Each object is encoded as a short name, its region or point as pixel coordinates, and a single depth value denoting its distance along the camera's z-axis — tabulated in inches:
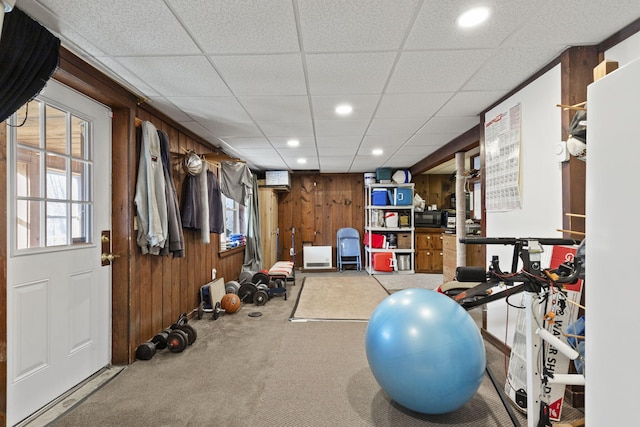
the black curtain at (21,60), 53.5
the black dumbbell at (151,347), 95.5
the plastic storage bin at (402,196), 247.0
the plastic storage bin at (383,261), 242.1
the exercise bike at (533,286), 50.4
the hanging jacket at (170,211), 105.3
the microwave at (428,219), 248.4
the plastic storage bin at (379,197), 249.8
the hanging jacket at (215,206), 147.9
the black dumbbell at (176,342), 101.7
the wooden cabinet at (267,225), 236.2
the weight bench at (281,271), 177.3
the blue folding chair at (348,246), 262.4
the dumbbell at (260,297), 157.3
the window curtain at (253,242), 210.7
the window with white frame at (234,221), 197.2
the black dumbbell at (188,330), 108.6
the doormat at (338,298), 140.5
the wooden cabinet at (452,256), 155.9
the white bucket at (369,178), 256.6
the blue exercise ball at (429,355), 60.8
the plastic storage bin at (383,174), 247.8
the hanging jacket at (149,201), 94.6
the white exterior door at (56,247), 64.1
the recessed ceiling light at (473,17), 56.5
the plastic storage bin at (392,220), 250.1
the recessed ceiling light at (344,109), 107.3
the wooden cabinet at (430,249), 248.7
